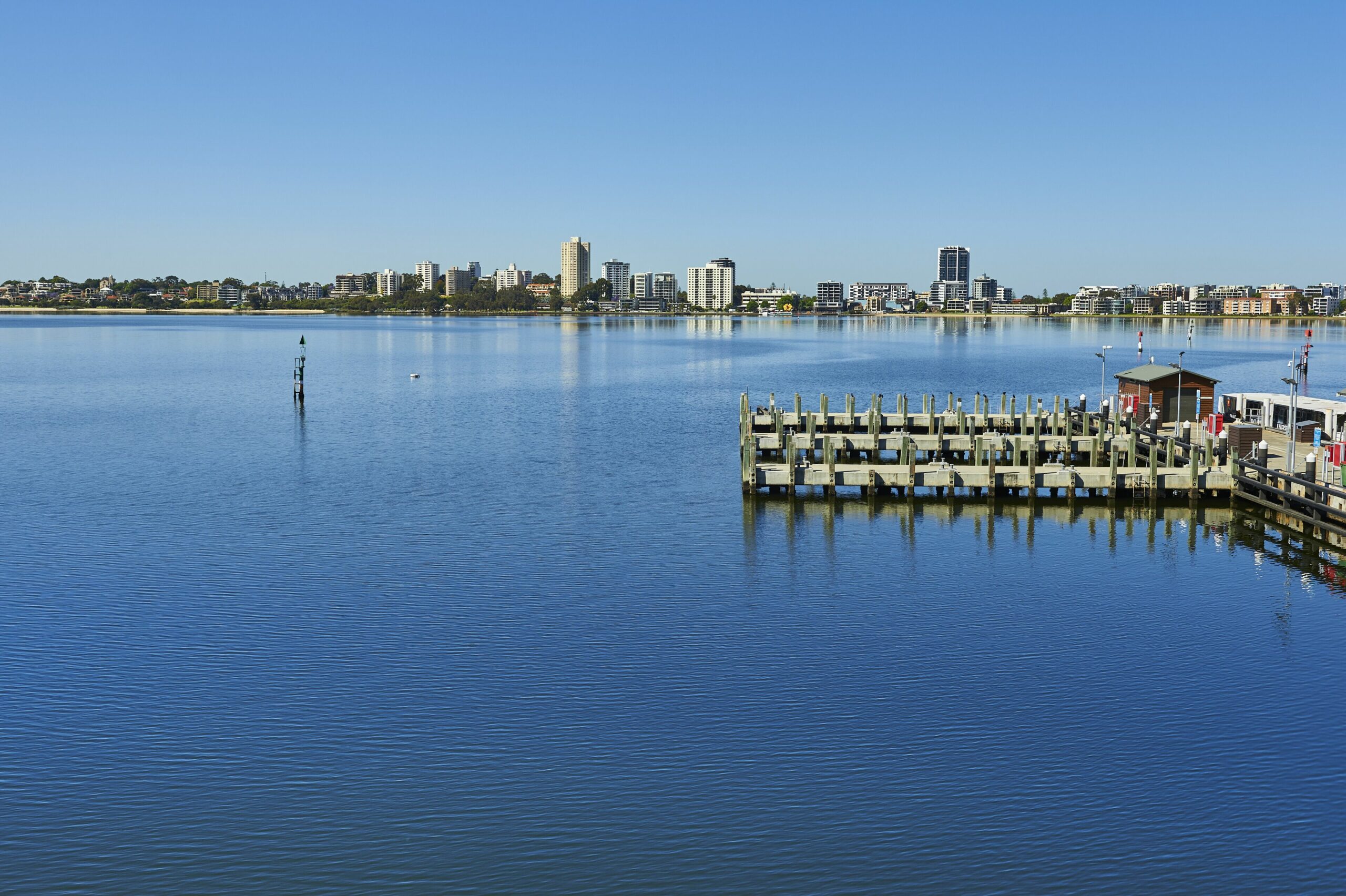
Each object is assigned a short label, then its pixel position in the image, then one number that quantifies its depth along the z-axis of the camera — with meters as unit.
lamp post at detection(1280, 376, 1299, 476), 39.12
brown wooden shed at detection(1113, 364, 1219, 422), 52.78
